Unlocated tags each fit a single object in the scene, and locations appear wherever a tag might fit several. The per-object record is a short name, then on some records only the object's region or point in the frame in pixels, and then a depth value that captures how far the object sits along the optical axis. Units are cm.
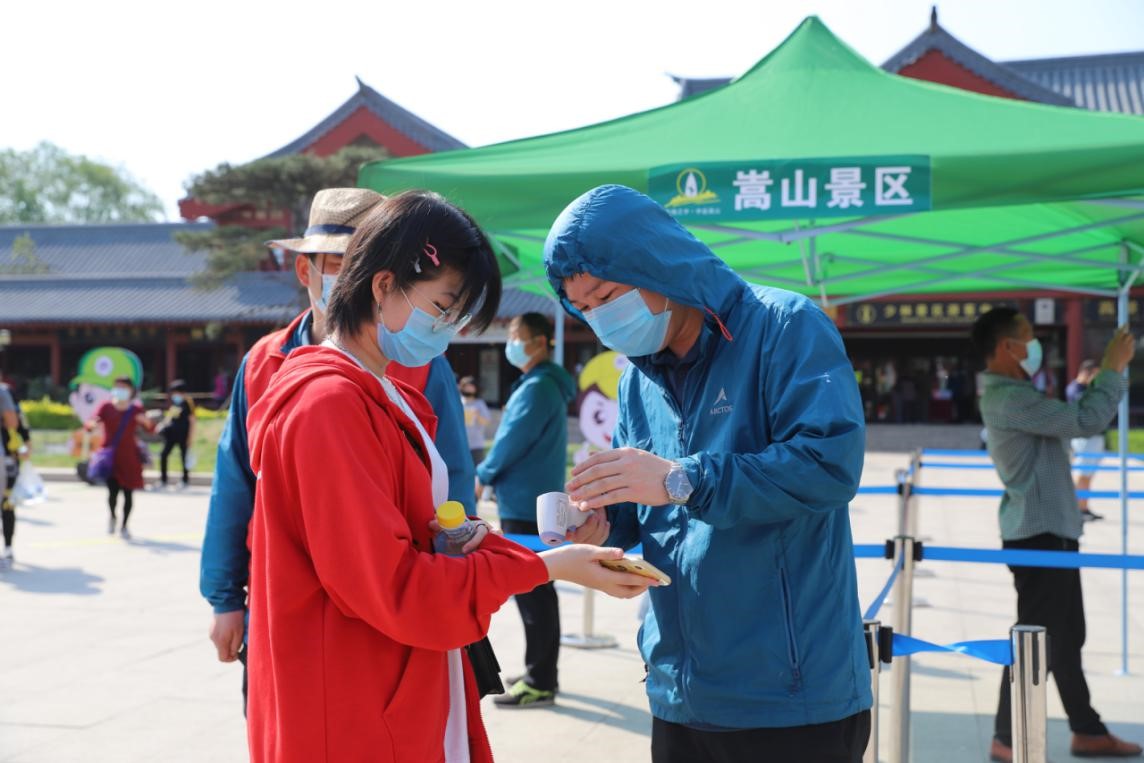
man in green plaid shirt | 419
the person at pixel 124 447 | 1006
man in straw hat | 264
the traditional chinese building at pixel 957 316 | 2566
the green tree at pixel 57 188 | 6475
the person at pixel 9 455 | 824
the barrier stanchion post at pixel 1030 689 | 266
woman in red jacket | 159
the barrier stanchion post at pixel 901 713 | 301
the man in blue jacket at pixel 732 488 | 187
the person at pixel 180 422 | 1491
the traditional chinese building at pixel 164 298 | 3030
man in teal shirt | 531
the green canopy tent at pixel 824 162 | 385
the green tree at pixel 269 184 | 2606
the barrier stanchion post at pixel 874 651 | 269
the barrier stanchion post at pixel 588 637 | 620
